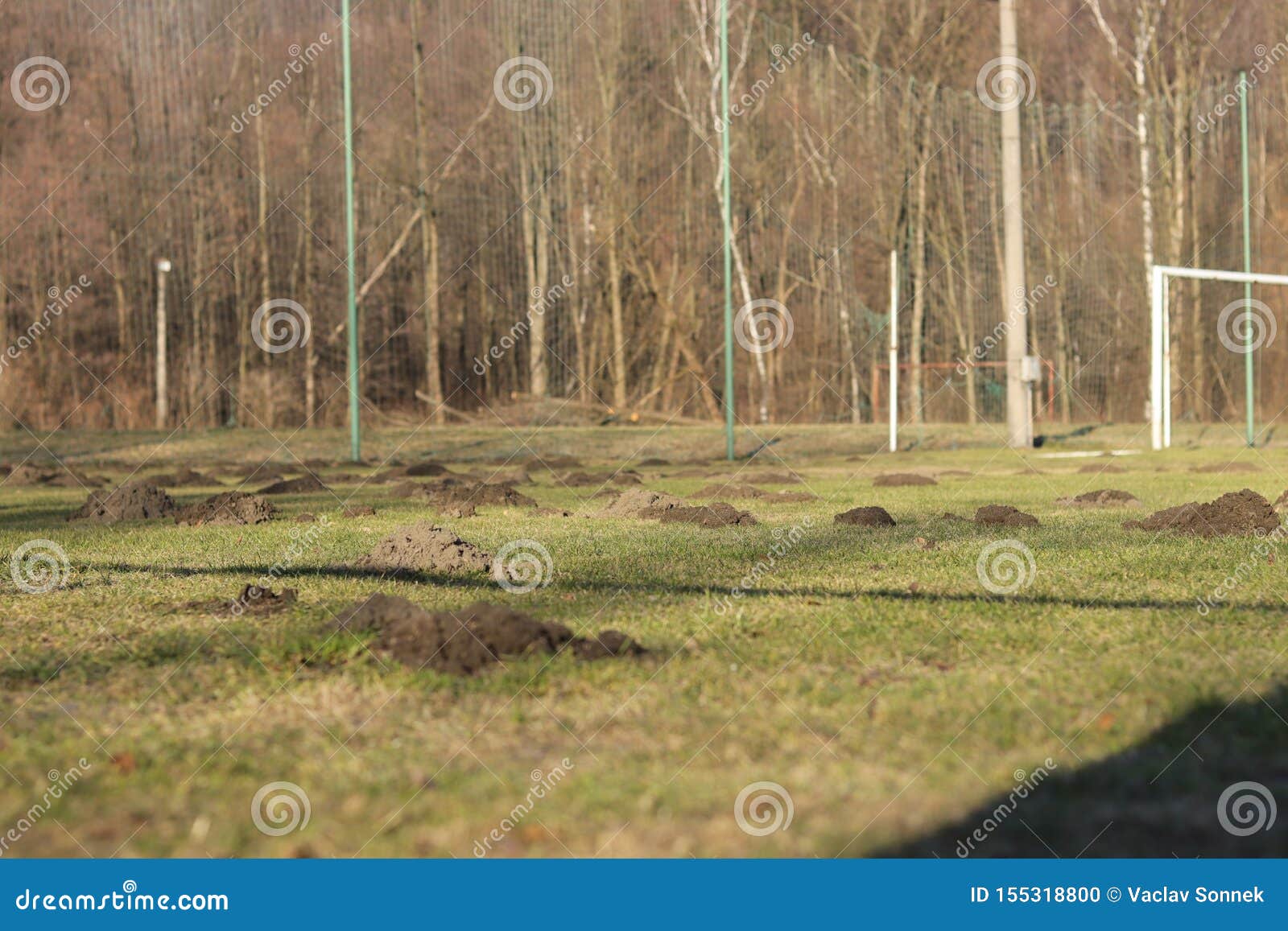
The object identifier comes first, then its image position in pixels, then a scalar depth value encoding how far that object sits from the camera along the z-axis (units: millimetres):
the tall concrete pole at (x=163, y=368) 27750
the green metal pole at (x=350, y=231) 21922
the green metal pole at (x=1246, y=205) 25344
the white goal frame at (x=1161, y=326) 22031
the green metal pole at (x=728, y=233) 21188
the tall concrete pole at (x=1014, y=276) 24547
